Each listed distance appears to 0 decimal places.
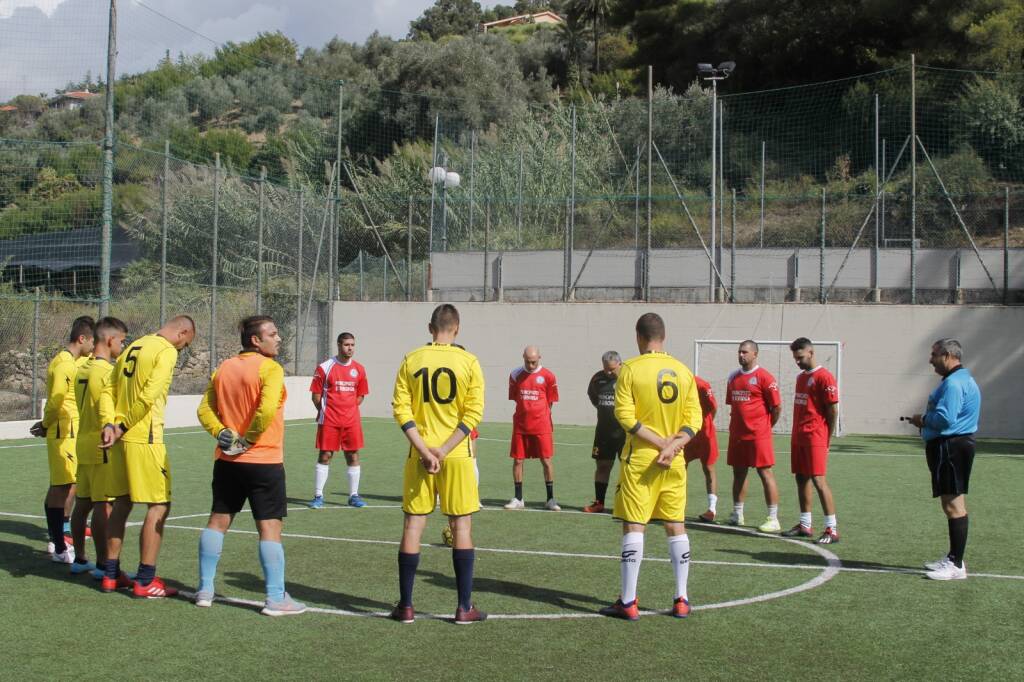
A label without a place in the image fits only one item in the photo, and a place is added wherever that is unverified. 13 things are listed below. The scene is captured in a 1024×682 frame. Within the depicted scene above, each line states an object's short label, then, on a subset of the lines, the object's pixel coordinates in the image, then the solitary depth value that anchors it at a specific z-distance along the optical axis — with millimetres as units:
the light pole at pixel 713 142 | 25703
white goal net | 24156
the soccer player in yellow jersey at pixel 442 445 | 6973
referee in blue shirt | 8461
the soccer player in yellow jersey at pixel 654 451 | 7188
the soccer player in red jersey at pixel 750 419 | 11148
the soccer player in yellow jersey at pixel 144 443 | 7465
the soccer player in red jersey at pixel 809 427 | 10469
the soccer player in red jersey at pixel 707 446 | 11750
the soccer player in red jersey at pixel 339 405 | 12641
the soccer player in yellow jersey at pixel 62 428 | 8820
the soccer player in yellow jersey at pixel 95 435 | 7824
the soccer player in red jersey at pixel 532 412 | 12758
